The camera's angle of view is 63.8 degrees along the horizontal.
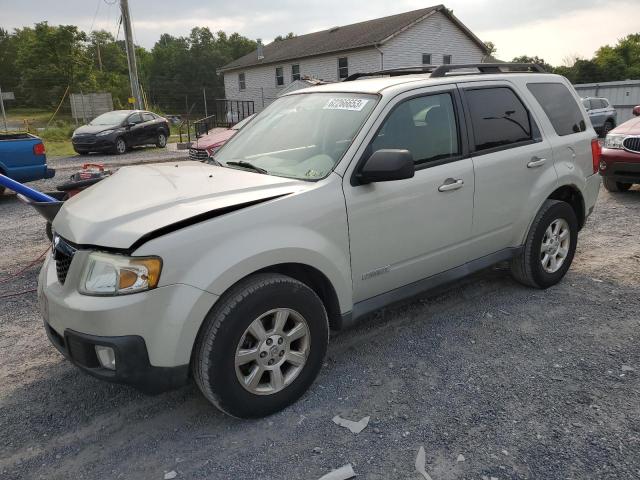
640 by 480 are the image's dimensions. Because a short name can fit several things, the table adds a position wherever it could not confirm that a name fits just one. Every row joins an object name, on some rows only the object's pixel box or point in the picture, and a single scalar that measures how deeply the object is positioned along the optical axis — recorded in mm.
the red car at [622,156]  8312
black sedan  16922
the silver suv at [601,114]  19508
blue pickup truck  8797
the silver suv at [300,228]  2480
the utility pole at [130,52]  19750
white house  27781
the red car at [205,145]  9867
